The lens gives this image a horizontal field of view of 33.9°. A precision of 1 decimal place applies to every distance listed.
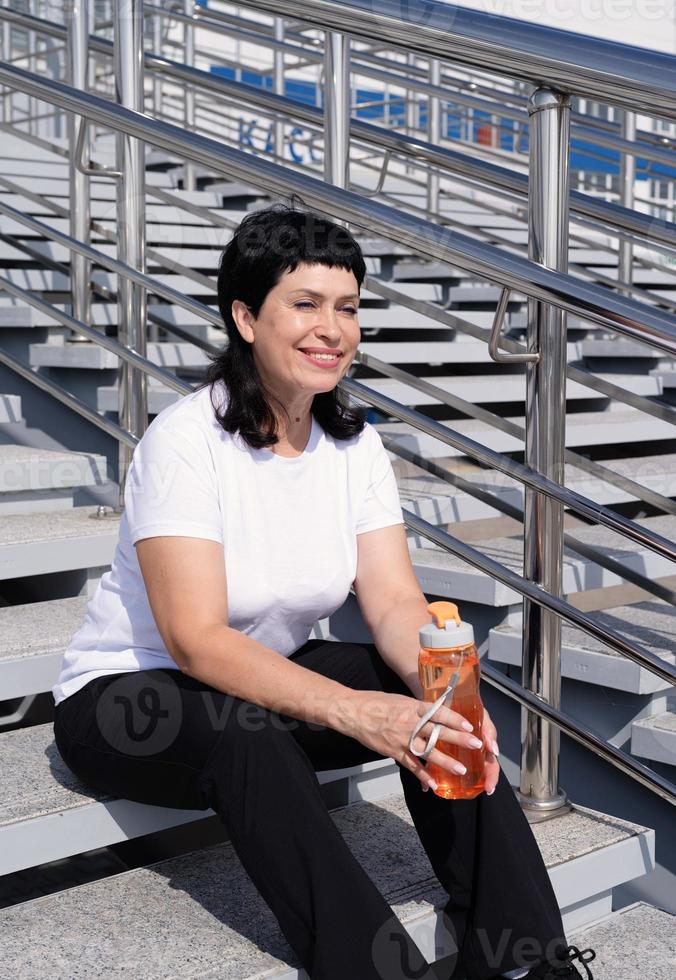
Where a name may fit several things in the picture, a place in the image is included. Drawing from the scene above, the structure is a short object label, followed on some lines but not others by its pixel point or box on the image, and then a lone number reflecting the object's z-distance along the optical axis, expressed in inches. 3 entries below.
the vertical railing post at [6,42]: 230.7
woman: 48.0
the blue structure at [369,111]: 346.0
